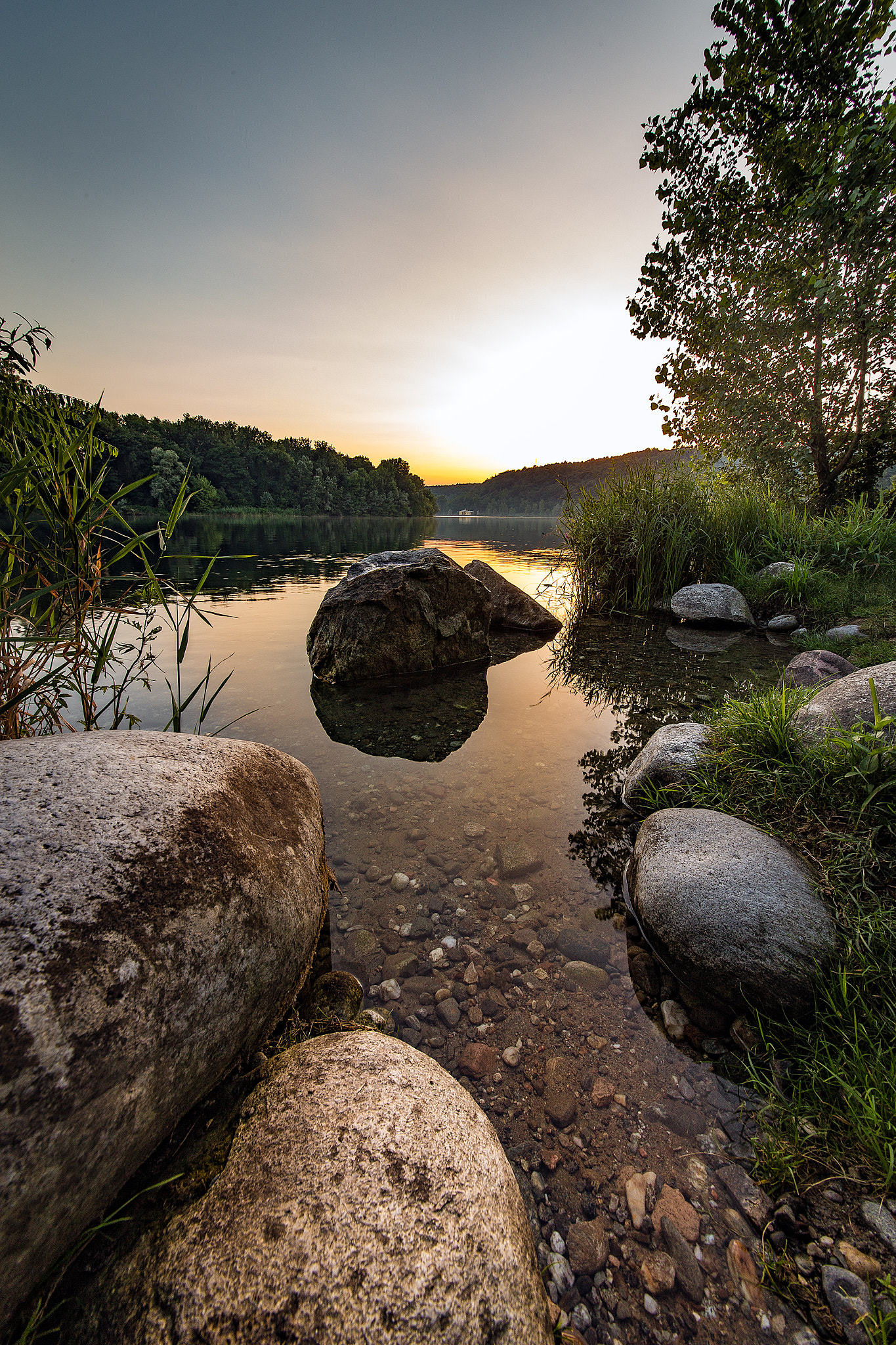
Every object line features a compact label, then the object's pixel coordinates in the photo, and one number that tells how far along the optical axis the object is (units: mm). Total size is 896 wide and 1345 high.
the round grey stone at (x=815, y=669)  5008
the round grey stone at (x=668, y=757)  3297
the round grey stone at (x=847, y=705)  2646
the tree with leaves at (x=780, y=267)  9328
